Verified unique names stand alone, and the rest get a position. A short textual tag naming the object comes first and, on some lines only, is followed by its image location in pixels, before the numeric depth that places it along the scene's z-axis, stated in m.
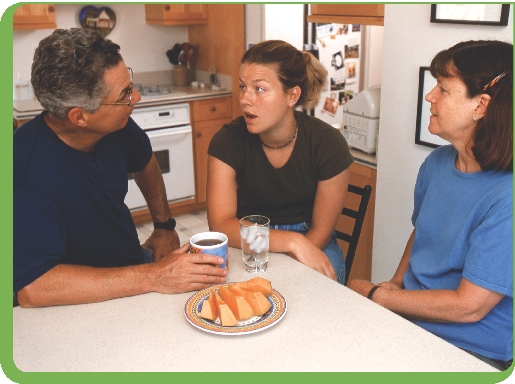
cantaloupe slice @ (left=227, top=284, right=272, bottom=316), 1.23
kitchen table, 1.08
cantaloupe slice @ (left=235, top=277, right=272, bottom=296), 1.29
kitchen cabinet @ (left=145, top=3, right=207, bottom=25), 4.22
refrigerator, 4.29
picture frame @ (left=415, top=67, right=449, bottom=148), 2.20
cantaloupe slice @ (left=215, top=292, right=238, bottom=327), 1.19
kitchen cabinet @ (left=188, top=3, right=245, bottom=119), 4.17
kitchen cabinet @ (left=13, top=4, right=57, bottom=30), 3.66
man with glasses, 1.31
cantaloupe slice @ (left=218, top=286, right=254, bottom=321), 1.21
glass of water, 1.47
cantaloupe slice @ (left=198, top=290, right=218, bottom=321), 1.22
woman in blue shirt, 1.27
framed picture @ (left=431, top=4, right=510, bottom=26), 1.87
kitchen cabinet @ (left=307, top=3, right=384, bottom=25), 2.46
